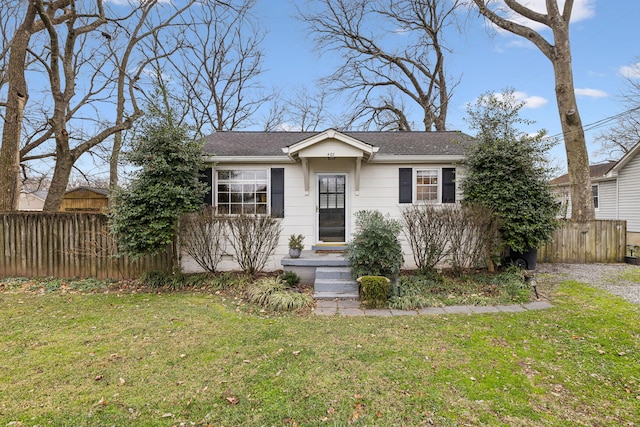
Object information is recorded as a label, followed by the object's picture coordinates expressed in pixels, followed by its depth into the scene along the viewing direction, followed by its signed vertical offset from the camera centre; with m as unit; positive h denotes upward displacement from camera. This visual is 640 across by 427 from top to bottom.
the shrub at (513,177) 6.59 +0.77
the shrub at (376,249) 5.70 -0.75
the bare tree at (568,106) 9.70 +3.55
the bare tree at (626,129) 17.25 +6.36
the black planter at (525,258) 7.30 -1.17
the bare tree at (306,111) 21.47 +7.38
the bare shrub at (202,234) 6.63 -0.52
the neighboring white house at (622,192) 13.94 +0.98
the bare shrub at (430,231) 6.46 -0.44
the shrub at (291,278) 6.33 -1.46
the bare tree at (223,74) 18.61 +8.97
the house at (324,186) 7.64 +0.66
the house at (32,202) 27.23 +0.87
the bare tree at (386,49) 17.73 +10.34
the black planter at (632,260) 8.25 -1.38
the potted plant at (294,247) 6.98 -0.87
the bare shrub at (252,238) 6.55 -0.61
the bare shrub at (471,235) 6.43 -0.54
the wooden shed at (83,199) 17.03 +0.70
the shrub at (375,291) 5.16 -1.40
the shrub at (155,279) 6.66 -1.56
